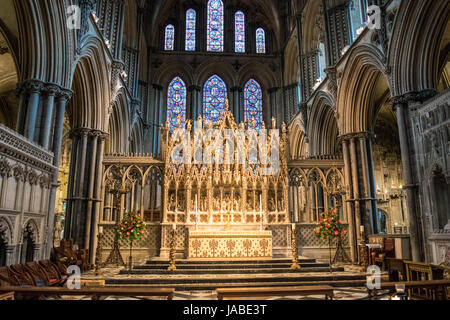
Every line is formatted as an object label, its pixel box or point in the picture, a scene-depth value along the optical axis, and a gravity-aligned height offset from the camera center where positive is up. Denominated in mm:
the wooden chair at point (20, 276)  5875 -745
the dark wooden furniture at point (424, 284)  4438 -696
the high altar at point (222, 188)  11727 +1627
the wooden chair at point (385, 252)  10523 -614
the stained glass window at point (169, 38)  24922 +14328
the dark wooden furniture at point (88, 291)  4258 -728
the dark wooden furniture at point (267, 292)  4461 -789
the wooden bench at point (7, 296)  4088 -751
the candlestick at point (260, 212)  11398 +680
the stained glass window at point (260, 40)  25477 +14405
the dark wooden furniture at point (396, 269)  7263 -816
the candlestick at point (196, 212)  10939 +694
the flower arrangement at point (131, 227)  10508 +203
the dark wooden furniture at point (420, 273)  6113 -782
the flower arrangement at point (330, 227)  10912 +180
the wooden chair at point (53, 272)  7301 -825
